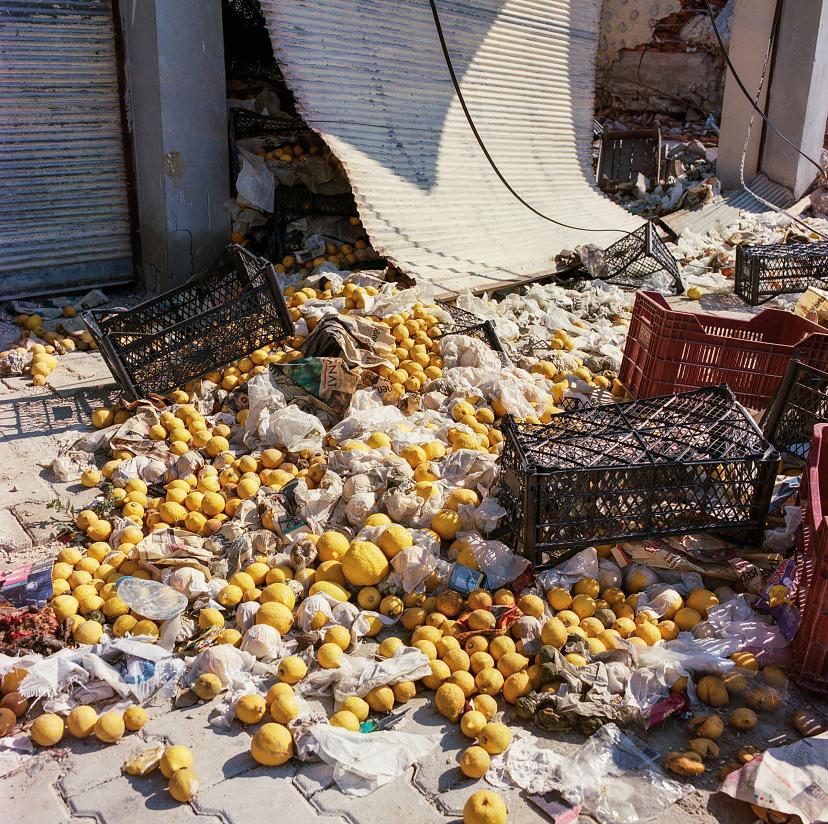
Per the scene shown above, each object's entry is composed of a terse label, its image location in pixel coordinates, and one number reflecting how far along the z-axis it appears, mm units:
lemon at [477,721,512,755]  2924
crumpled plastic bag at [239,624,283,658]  3398
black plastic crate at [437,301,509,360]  6203
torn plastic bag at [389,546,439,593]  3736
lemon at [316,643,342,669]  3318
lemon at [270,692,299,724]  3021
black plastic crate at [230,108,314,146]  8242
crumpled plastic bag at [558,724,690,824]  2742
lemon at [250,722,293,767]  2865
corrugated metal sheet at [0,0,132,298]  7387
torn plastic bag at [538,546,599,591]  3732
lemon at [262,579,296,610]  3637
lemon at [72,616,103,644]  3471
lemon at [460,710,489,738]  3004
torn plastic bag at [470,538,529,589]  3726
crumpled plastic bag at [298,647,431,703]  3182
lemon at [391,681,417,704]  3186
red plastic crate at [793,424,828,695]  3104
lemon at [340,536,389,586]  3748
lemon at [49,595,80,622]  3566
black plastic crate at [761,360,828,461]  4441
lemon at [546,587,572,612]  3625
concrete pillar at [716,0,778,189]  12586
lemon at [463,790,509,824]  2586
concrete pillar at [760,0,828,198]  12359
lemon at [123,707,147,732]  3041
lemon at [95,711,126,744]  2979
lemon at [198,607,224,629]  3533
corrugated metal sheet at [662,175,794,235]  11445
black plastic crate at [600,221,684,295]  8805
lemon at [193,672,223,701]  3182
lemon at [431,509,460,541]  4027
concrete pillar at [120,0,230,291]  7426
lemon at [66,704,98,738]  3014
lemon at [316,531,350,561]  3928
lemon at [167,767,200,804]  2725
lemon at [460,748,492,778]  2832
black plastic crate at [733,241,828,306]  8445
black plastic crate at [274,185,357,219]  8242
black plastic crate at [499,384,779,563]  3725
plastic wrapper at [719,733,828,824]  2639
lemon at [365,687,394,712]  3139
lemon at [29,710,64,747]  2990
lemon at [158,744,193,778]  2805
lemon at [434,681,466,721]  3100
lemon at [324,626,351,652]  3437
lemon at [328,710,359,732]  2998
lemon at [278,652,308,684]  3242
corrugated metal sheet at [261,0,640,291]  7699
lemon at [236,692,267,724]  3043
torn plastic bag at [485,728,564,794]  2822
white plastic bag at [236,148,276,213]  7988
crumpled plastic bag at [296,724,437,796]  2820
